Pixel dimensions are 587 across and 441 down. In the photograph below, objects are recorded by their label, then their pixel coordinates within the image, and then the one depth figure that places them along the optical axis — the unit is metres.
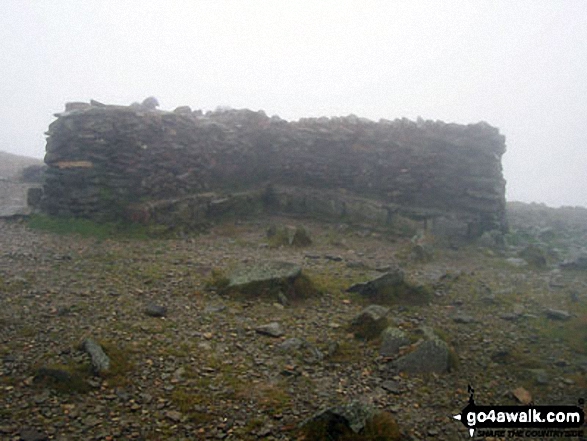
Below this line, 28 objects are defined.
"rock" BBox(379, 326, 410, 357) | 6.03
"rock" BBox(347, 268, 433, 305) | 8.09
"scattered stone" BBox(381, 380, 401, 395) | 5.19
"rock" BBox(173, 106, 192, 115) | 15.03
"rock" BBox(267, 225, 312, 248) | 11.75
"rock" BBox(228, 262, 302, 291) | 7.90
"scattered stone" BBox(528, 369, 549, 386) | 5.54
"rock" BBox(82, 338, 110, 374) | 5.11
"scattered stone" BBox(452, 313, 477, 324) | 7.43
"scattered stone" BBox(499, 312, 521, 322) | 7.72
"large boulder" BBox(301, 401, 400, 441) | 4.10
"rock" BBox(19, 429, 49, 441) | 4.00
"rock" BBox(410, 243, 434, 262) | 11.30
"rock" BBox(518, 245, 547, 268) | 11.76
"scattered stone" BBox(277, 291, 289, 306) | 7.59
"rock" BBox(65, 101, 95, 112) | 12.79
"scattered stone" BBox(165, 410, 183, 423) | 4.45
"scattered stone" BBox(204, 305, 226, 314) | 7.10
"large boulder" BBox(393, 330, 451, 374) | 5.64
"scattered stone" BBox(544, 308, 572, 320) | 7.84
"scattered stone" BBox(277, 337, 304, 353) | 6.02
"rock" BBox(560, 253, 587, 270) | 11.73
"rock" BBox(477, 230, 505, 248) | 13.45
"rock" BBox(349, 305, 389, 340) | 6.55
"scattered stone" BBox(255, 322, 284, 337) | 6.43
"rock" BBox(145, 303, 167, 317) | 6.79
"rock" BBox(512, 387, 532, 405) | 5.16
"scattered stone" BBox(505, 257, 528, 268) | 11.64
